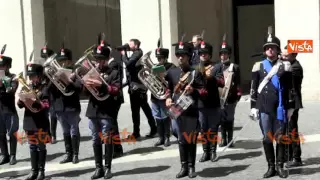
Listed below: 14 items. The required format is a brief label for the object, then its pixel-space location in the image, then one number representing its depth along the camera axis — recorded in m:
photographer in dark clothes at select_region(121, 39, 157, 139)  9.98
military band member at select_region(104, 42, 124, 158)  7.71
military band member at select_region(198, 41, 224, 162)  8.09
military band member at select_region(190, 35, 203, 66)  9.48
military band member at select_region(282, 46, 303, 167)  7.62
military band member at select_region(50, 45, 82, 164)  8.58
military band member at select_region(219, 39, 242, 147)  8.78
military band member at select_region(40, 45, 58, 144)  10.03
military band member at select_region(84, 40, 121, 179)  7.54
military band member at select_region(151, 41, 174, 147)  9.61
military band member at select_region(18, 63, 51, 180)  7.62
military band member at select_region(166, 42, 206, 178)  7.35
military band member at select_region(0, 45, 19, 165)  8.64
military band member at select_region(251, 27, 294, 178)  7.04
